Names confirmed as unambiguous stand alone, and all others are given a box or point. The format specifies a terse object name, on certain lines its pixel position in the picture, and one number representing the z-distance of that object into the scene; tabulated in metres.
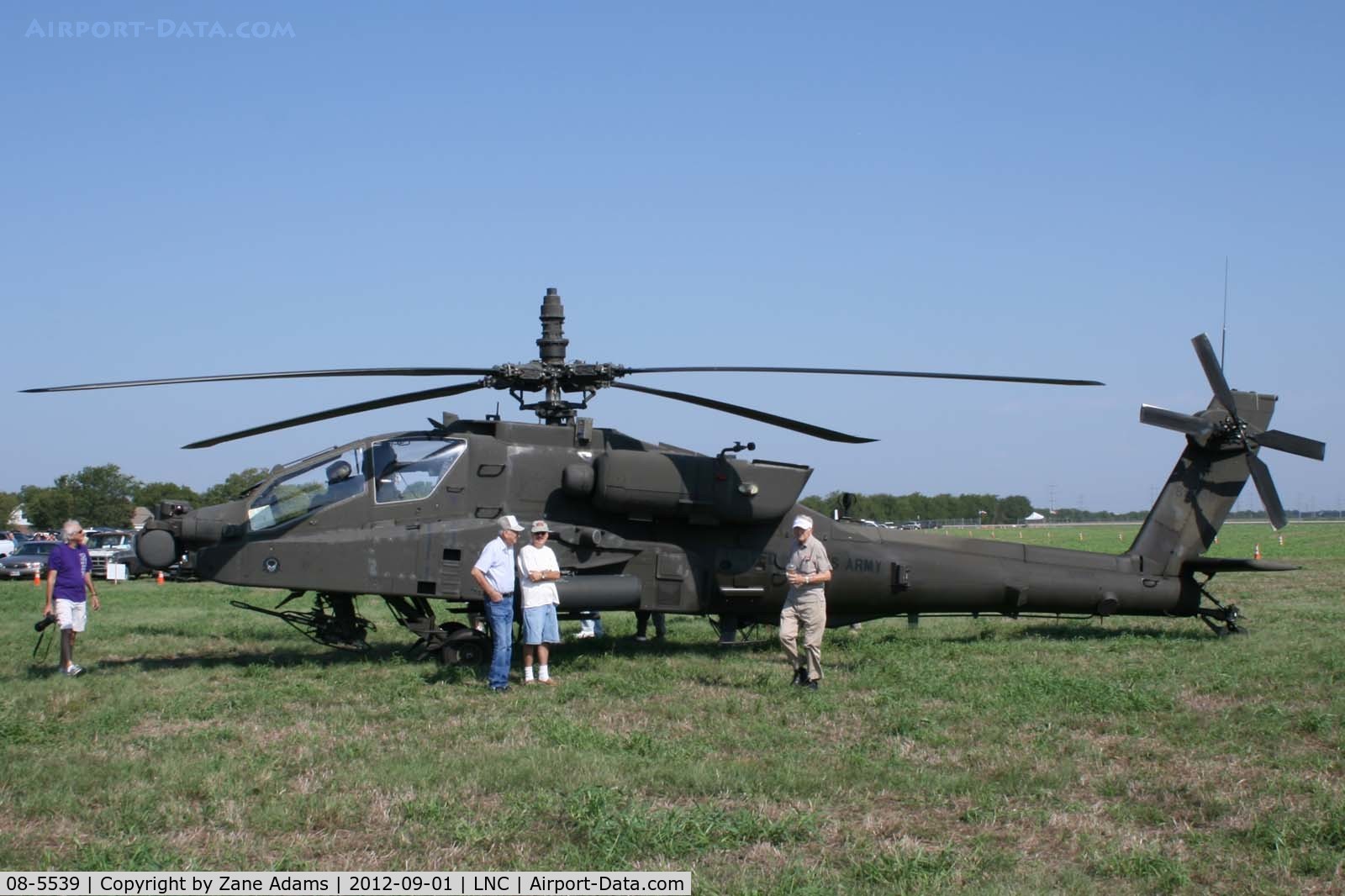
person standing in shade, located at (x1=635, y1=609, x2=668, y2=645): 14.03
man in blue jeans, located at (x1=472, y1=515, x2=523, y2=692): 10.47
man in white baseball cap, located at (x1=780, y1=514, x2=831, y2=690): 10.51
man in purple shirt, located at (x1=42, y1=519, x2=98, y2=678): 11.21
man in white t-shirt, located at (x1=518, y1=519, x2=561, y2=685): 10.71
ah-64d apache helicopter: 11.56
